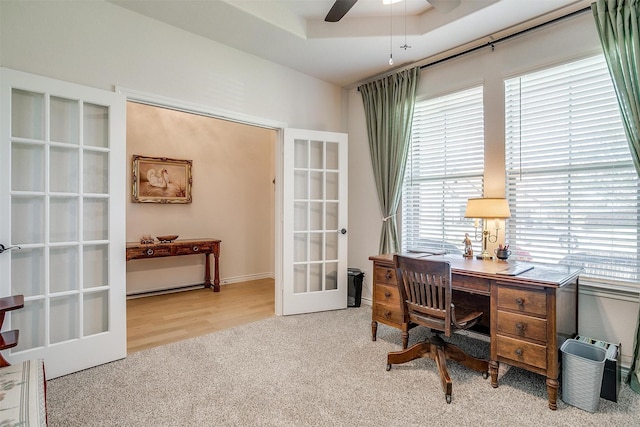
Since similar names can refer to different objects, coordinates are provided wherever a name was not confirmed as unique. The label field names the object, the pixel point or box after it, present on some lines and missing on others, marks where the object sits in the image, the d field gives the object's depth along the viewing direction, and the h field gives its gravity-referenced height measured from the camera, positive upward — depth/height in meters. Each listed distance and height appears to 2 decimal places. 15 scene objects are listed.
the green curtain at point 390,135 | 3.64 +0.89
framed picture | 4.53 +0.43
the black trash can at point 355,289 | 4.01 -0.98
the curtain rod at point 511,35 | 2.54 +1.58
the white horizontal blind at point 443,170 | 3.22 +0.44
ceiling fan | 2.02 +1.30
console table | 4.10 -0.55
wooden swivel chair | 2.15 -0.72
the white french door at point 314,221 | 3.67 -0.13
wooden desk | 1.97 -0.65
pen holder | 2.71 -0.36
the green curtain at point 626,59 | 2.21 +1.08
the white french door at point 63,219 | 2.19 -0.07
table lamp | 2.63 +0.01
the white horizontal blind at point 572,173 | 2.41 +0.32
